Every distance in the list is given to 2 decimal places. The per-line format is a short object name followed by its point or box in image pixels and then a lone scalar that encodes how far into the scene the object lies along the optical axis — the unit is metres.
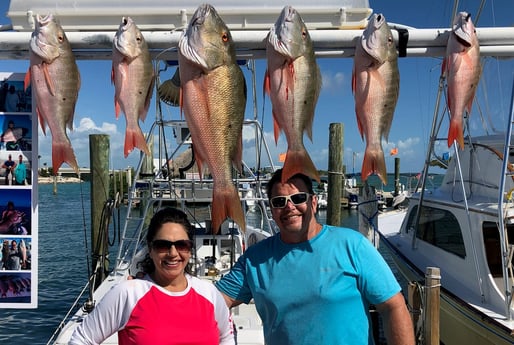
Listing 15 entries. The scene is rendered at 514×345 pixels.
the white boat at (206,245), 4.82
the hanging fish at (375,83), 2.62
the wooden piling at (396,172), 27.91
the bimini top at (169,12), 2.86
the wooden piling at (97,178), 10.30
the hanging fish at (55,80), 2.52
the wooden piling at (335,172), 11.62
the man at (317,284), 2.27
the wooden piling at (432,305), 4.70
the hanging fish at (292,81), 2.48
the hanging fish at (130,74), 2.53
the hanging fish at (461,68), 2.67
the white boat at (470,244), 5.07
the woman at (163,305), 2.05
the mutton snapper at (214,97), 2.38
